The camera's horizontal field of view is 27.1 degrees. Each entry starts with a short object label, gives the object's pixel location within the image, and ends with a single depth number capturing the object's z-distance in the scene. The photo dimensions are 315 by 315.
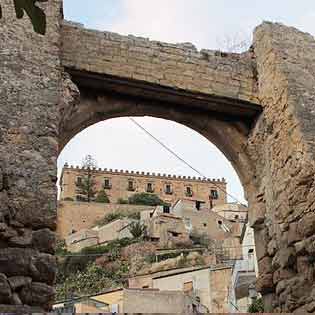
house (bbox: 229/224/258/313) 26.91
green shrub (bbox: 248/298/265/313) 17.30
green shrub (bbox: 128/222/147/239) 51.35
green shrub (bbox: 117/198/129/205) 65.56
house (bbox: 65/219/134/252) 52.38
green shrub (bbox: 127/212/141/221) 57.79
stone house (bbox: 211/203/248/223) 62.28
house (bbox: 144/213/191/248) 49.95
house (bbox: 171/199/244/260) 54.65
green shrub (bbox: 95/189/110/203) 65.94
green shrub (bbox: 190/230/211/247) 52.25
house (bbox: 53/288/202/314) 23.56
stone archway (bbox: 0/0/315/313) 5.55
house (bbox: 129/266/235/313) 30.09
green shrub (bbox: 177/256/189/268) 40.16
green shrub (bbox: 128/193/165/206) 66.69
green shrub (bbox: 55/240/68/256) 49.41
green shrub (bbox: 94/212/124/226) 58.88
